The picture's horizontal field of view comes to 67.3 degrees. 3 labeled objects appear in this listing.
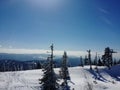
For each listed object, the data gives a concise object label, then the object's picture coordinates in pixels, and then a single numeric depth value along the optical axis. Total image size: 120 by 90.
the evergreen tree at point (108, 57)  41.02
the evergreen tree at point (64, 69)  27.20
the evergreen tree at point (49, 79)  17.41
